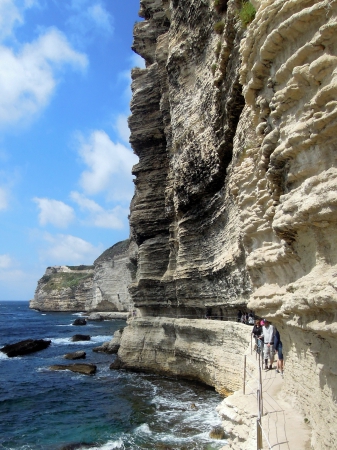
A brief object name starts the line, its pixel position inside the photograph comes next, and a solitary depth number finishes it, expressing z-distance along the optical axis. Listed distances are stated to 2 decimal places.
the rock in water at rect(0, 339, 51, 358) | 34.81
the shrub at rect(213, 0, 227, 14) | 16.27
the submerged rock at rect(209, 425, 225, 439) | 12.69
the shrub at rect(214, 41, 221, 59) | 16.24
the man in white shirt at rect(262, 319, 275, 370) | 11.49
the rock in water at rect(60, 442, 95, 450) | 12.80
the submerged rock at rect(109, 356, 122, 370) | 25.31
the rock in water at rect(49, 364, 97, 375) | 24.81
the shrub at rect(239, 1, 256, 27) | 9.40
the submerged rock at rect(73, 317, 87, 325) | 65.62
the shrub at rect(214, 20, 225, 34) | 16.47
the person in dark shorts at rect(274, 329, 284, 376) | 11.11
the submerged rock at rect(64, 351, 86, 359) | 30.94
